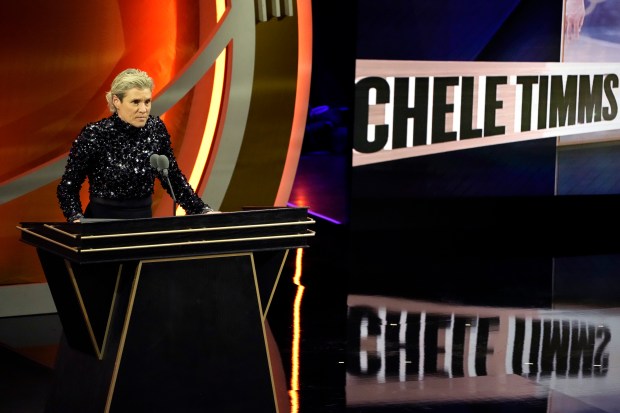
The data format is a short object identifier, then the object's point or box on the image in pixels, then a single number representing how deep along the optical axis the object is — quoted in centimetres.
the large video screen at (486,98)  1744
